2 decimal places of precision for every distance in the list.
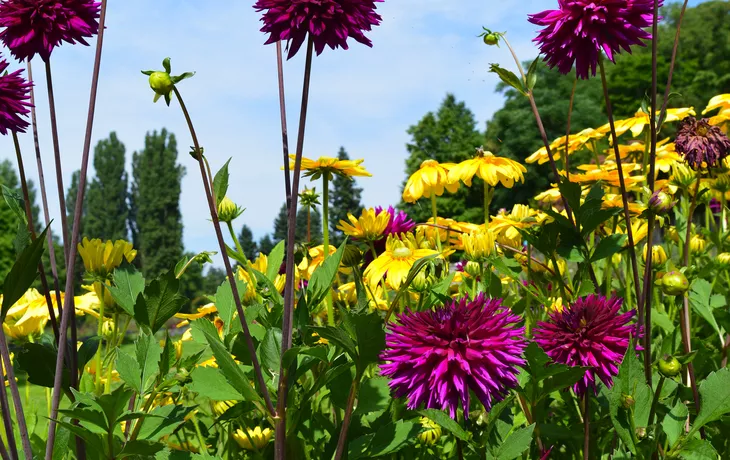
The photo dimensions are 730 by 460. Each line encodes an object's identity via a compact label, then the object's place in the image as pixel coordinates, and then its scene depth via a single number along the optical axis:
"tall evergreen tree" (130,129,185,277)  30.36
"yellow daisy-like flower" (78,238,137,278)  1.16
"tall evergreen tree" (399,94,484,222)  22.56
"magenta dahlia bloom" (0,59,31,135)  0.96
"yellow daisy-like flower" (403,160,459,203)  1.65
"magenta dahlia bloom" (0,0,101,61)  0.94
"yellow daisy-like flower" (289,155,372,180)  1.39
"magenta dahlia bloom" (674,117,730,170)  1.38
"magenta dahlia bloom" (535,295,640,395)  1.01
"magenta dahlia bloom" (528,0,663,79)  1.01
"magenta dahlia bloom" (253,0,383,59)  0.81
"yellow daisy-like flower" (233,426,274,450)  1.29
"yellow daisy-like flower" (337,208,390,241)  1.49
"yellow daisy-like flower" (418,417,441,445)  1.20
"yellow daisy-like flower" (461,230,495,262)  1.35
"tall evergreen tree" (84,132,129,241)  32.19
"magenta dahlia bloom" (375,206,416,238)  1.62
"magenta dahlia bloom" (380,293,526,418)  0.87
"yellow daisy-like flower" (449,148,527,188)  1.54
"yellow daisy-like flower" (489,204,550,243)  1.66
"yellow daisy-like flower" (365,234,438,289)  1.35
